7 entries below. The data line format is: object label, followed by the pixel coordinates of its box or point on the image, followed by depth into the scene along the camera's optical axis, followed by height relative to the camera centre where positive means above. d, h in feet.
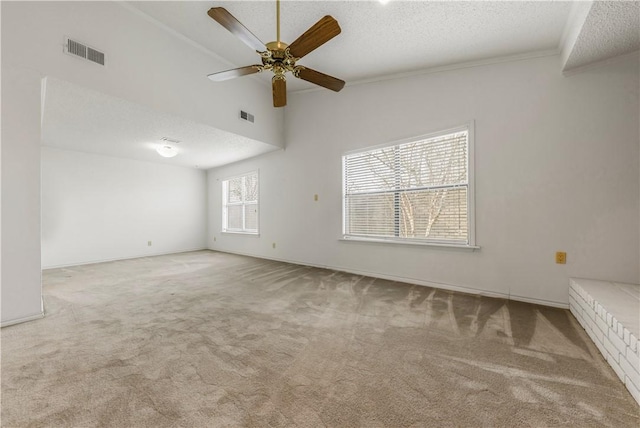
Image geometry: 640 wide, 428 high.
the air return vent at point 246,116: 13.87 +5.39
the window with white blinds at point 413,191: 10.43 +0.97
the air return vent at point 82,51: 8.31 +5.50
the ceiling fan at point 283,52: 6.07 +4.37
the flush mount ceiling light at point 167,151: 14.84 +3.63
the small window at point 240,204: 19.72 +0.69
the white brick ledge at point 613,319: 4.51 -2.40
